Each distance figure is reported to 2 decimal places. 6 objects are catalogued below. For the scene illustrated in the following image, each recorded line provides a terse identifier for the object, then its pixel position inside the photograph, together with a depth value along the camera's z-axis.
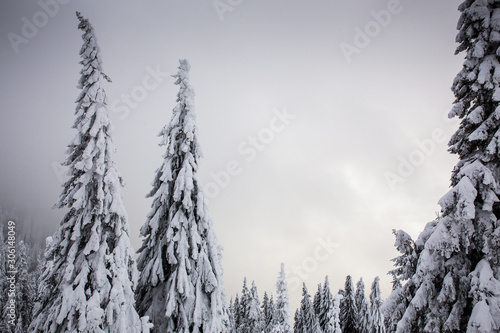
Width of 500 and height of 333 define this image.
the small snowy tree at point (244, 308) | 48.88
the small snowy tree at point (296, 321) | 48.18
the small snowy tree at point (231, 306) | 72.02
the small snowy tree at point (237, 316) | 58.72
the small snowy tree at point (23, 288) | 37.25
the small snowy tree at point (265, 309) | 54.11
